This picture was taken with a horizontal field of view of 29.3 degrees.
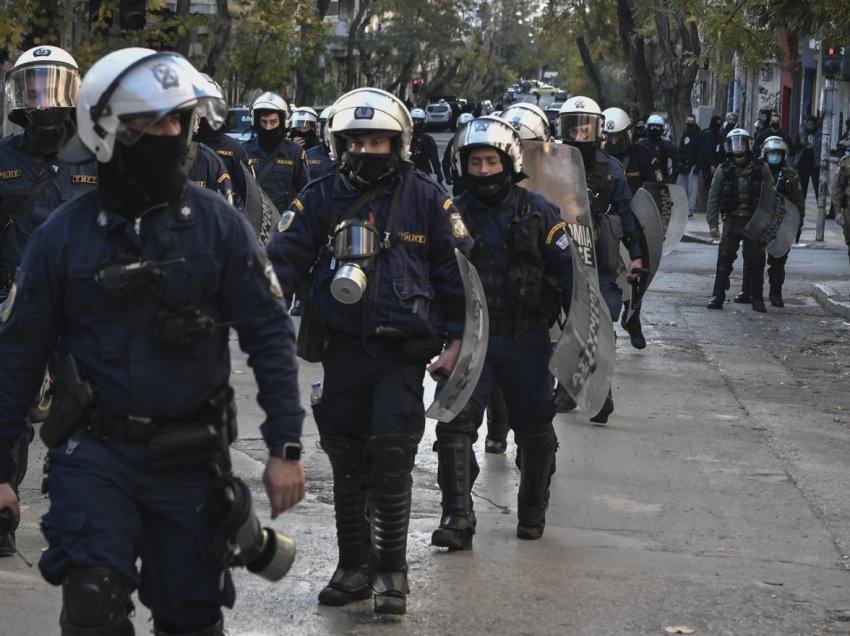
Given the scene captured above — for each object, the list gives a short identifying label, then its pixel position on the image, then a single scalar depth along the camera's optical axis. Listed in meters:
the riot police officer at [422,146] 24.55
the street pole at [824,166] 22.89
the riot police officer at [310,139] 15.64
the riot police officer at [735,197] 15.97
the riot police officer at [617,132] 13.27
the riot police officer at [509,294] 6.61
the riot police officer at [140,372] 3.89
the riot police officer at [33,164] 6.55
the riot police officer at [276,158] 13.59
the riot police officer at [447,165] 27.71
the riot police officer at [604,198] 9.90
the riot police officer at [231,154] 11.03
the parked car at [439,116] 73.62
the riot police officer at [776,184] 16.48
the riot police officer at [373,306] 5.61
